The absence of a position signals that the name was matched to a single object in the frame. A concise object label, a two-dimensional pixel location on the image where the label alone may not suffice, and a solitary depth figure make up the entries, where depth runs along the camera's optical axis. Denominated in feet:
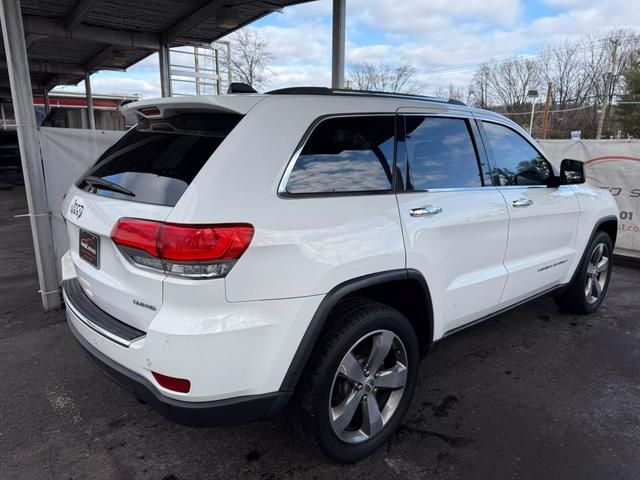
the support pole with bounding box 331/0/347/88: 23.68
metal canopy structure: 27.86
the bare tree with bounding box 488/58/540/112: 159.74
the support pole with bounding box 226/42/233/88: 84.47
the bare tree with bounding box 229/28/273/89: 119.44
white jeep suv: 6.38
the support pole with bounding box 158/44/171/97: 36.11
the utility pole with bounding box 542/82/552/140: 93.86
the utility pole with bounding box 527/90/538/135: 110.46
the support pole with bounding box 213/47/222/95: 73.82
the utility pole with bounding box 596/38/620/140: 107.14
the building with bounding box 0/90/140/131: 95.86
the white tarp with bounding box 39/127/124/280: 14.70
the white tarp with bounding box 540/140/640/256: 22.24
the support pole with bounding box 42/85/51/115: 70.87
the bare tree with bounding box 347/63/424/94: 154.20
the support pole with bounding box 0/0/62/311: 13.71
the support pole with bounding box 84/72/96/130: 54.95
